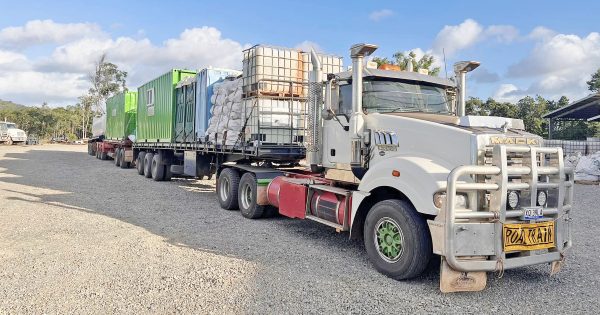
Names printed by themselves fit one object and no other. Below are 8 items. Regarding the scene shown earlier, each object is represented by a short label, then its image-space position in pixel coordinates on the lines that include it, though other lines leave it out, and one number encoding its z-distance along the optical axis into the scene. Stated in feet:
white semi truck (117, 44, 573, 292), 14.05
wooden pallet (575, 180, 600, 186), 50.36
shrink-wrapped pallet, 29.84
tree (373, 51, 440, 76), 73.34
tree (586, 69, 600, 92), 104.98
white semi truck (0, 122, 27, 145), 139.03
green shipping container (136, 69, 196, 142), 43.78
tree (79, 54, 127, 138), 196.54
